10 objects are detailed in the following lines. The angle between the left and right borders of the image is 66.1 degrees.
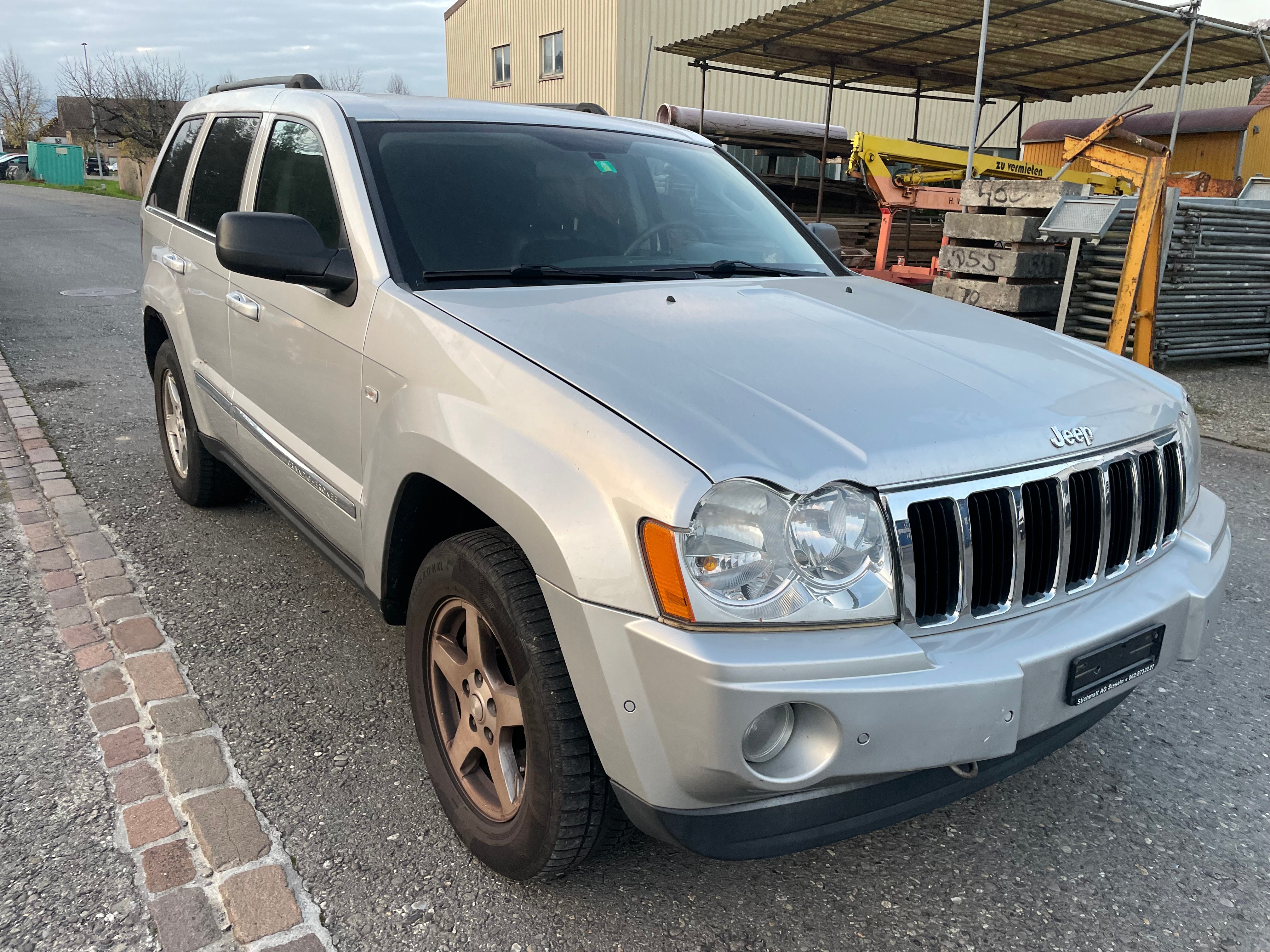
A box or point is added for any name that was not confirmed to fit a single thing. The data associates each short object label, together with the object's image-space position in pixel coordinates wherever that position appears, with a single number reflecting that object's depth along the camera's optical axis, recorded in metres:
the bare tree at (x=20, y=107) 76.38
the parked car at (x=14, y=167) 59.09
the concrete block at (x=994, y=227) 8.48
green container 51.84
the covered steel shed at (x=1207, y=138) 17.97
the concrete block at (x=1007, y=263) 8.56
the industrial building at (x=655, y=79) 22.22
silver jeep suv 1.76
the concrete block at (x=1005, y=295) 8.66
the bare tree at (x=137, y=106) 39.25
